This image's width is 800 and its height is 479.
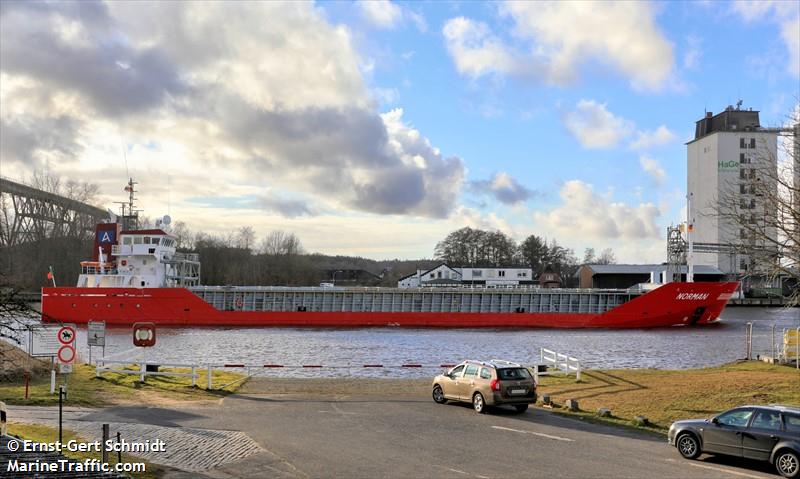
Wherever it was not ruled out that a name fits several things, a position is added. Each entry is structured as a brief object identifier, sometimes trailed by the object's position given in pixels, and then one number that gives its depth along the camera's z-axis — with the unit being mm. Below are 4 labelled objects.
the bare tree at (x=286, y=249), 141275
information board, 27023
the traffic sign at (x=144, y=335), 25219
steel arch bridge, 110688
